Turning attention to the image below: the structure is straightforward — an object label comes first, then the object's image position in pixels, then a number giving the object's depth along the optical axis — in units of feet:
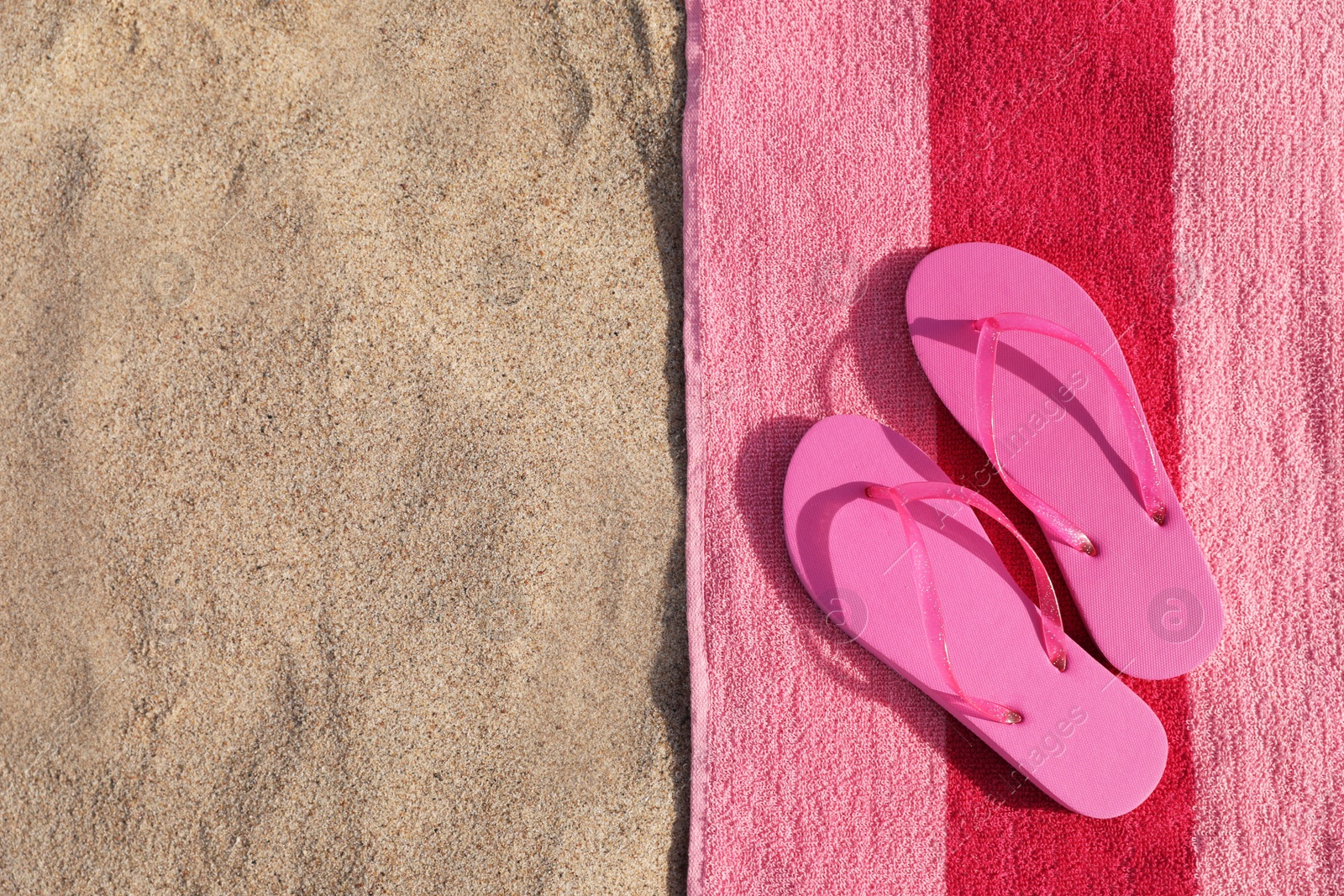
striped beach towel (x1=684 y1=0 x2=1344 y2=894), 2.69
